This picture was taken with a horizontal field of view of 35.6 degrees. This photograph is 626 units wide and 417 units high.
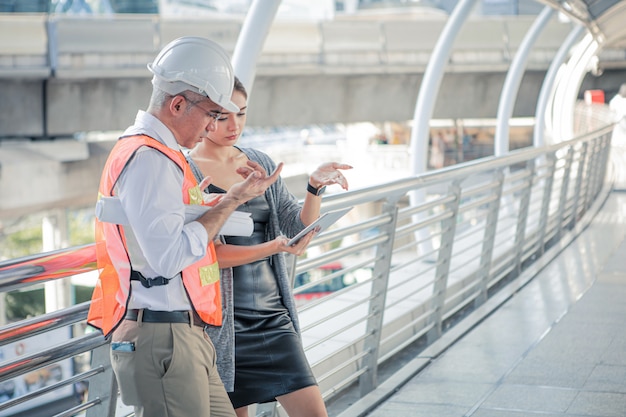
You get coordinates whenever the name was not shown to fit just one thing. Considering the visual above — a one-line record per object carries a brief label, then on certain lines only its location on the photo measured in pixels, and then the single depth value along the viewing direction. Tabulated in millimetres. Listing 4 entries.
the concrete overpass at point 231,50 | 18516
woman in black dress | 3139
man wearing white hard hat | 2344
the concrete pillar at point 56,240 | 21938
